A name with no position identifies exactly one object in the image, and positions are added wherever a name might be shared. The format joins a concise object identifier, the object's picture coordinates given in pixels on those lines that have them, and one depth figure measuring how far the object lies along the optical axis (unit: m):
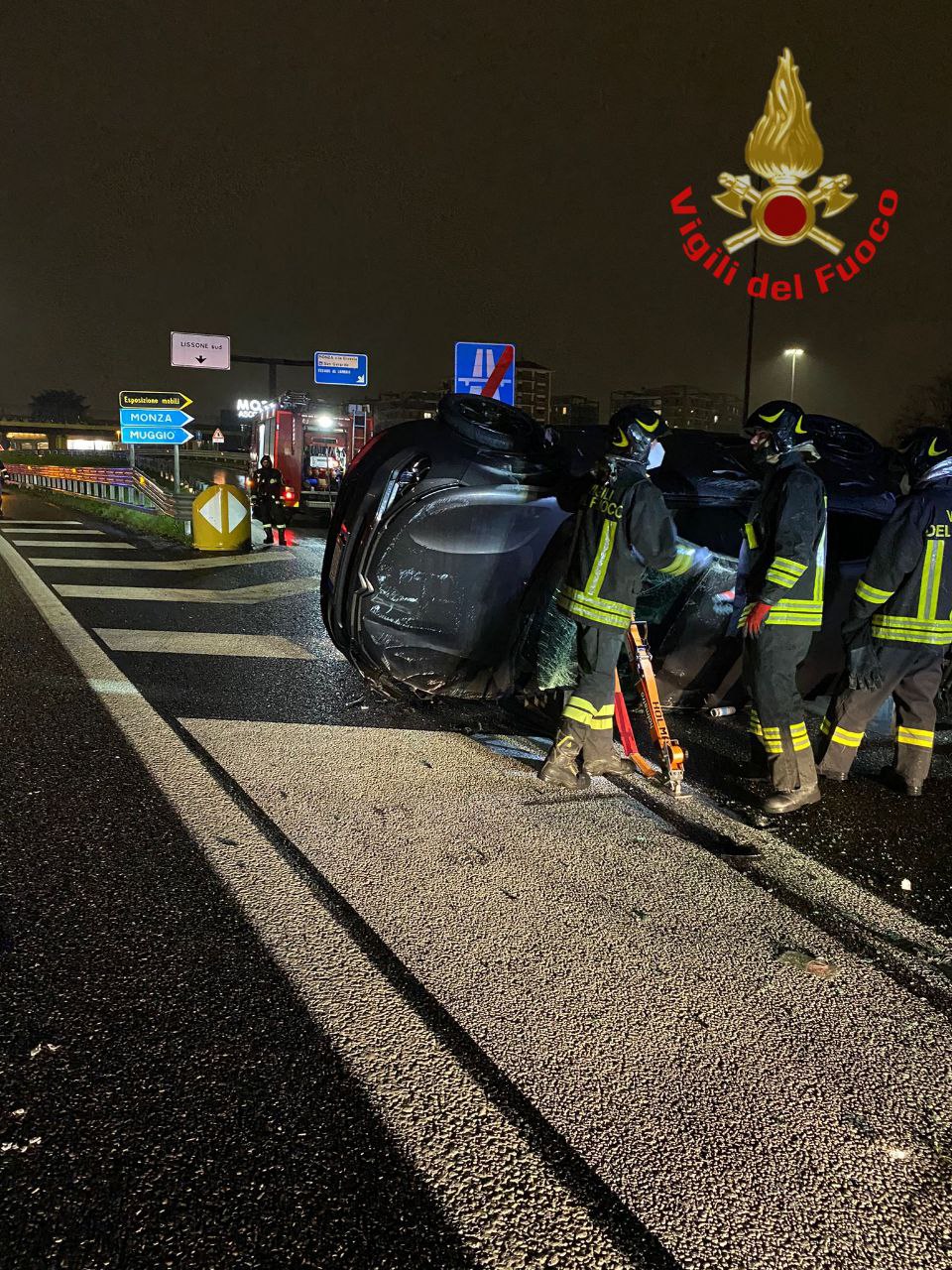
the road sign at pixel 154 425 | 17.86
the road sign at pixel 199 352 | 30.06
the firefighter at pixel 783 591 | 3.79
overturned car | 4.49
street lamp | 32.09
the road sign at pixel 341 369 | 37.75
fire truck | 22.86
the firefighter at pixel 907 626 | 3.97
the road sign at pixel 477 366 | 10.58
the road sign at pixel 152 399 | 17.64
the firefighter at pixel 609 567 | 3.87
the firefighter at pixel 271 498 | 14.53
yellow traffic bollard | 12.82
